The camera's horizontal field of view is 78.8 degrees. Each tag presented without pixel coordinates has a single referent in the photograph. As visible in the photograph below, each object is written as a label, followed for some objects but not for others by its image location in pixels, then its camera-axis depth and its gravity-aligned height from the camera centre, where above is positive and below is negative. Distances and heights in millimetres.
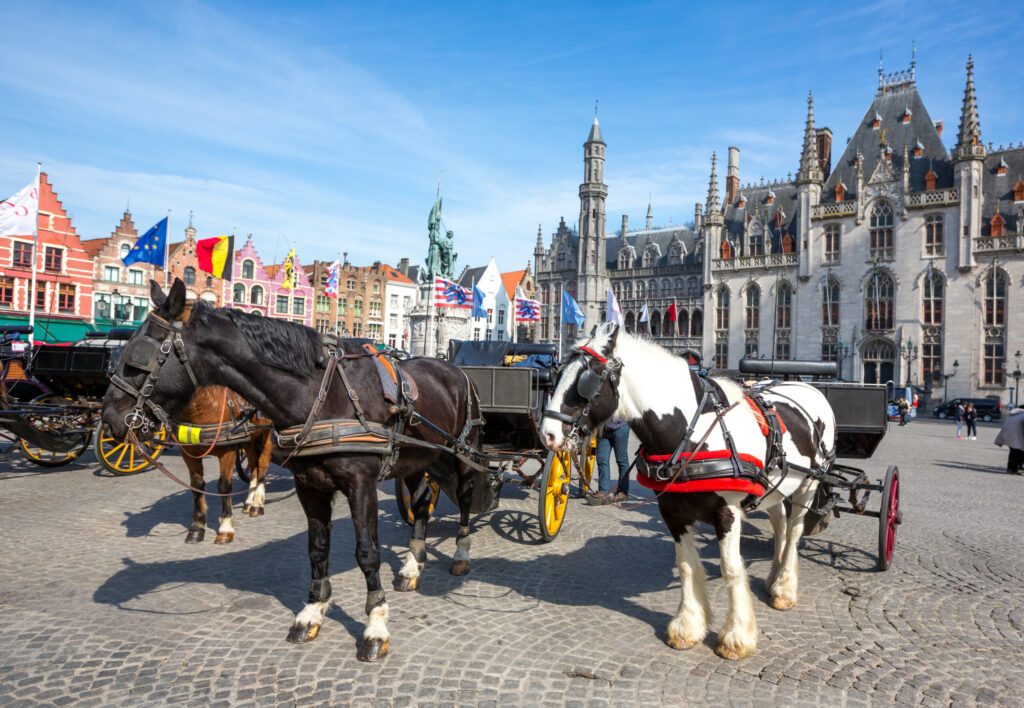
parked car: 34688 -808
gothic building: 37562 +8882
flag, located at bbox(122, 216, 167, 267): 19716 +3901
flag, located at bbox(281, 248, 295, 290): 27219 +4729
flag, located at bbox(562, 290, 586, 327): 27031 +3097
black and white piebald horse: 3875 -312
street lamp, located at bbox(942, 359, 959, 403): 38062 +602
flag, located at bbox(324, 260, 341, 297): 31672 +4999
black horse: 3605 -109
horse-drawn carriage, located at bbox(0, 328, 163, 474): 8688 -566
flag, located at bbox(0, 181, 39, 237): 15695 +3901
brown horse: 6051 -793
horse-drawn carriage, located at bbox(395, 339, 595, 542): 6461 -633
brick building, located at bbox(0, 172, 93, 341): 32156 +4965
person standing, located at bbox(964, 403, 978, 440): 22156 -960
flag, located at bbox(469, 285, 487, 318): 31812 +3885
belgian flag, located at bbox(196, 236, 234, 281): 18484 +3489
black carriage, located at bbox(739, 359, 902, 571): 5500 -506
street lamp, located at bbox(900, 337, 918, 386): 38969 +2572
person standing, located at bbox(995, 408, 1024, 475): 12849 -922
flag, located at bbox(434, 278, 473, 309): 27578 +3775
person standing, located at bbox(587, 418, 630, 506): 8773 -1030
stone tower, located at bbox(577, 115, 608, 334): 57406 +13514
